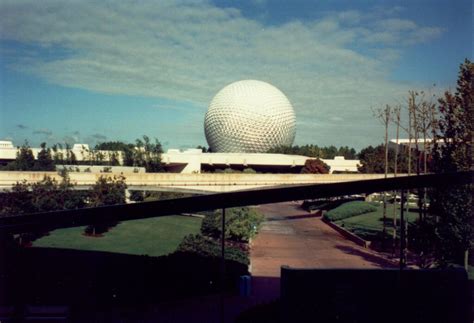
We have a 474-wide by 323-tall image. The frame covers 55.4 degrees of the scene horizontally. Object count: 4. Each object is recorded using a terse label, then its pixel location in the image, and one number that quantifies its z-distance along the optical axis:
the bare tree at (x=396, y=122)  20.94
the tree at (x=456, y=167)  13.03
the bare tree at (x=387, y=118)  25.23
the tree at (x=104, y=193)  23.39
